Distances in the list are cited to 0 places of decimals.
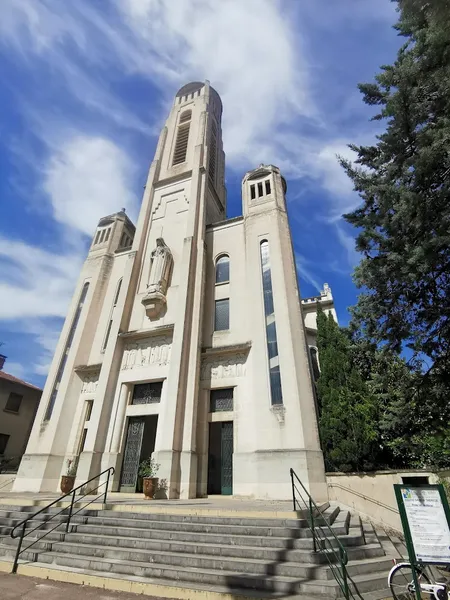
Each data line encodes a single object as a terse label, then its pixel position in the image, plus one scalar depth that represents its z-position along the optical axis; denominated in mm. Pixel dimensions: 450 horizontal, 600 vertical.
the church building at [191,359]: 10953
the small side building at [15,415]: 20892
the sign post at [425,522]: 4273
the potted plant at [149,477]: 9984
